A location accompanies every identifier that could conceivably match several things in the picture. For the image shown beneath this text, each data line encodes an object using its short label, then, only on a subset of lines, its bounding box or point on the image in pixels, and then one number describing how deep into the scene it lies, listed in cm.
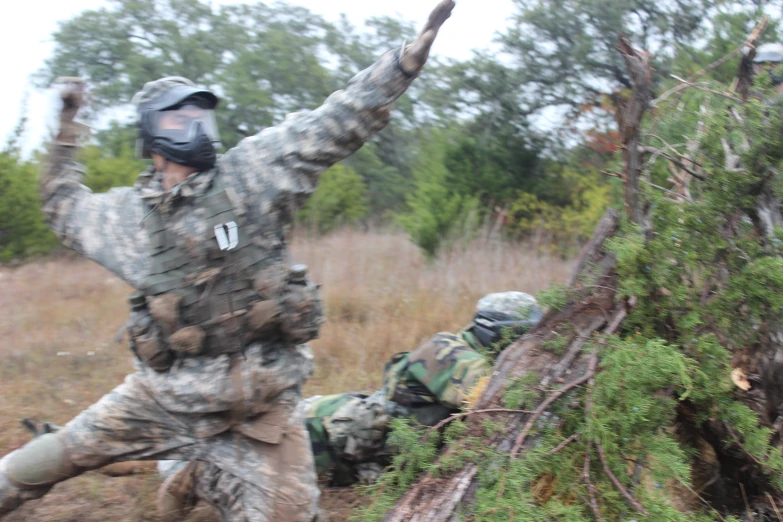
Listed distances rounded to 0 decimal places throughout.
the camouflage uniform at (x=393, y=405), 322
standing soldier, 243
